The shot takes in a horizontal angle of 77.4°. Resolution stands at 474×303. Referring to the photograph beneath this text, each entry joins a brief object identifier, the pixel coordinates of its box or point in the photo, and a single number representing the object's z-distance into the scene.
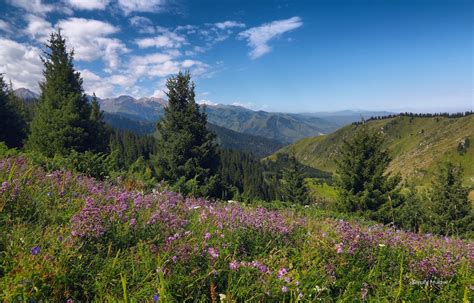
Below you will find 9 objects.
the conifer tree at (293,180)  43.38
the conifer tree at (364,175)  28.06
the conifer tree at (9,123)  27.31
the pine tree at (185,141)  22.45
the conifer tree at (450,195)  34.38
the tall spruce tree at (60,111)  21.95
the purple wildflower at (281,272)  2.98
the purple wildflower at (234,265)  2.97
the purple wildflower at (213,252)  3.00
